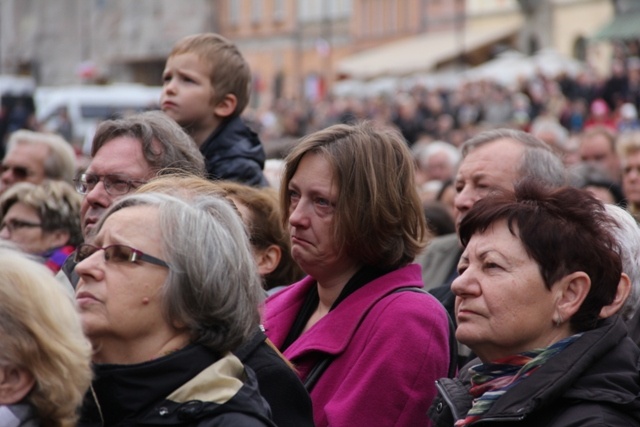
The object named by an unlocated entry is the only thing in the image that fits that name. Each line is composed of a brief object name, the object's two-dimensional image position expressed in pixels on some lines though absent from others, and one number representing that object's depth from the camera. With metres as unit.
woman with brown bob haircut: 6.33
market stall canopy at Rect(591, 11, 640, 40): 58.65
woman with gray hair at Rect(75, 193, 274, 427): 5.08
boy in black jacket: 9.09
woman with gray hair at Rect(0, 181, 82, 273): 9.88
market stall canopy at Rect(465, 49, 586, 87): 50.10
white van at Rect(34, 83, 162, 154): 53.42
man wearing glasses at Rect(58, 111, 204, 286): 7.20
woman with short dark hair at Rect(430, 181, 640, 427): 5.64
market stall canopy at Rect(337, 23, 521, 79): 70.63
